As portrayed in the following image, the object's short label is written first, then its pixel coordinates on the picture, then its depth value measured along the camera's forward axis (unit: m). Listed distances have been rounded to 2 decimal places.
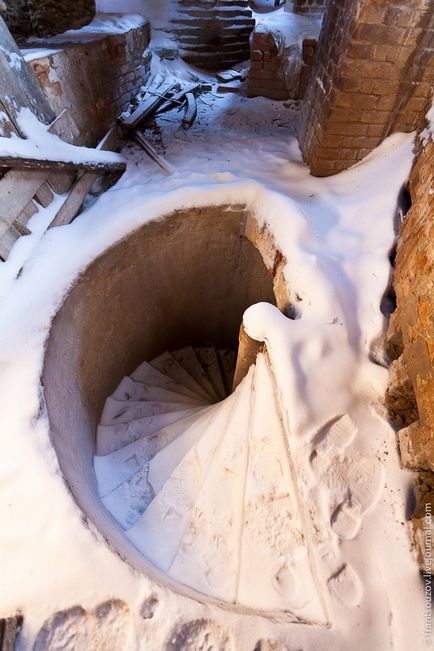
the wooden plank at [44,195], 2.63
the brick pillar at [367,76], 2.07
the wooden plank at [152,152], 3.29
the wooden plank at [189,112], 3.89
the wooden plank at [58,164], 2.30
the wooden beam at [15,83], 2.34
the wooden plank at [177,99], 4.12
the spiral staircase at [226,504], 1.53
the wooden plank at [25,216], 2.50
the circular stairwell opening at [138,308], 2.12
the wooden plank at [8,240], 2.43
